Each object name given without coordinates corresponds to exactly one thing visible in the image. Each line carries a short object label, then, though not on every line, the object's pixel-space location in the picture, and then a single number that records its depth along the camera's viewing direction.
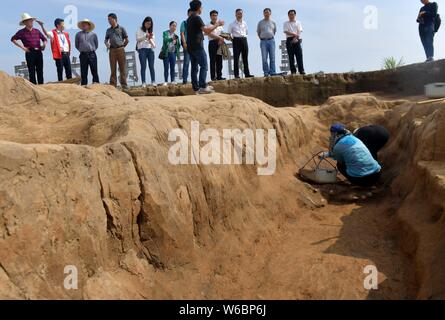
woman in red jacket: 9.55
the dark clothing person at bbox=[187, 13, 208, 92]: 8.34
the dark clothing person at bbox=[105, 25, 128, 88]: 9.60
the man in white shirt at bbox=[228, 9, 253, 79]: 10.76
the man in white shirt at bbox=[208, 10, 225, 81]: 10.09
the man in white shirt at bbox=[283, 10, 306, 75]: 11.12
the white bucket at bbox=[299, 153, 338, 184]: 7.87
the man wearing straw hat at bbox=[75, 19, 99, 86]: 9.41
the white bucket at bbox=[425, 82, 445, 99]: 9.39
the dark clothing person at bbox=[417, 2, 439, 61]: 9.98
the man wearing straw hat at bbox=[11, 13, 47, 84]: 8.77
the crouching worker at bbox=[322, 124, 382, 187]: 7.75
